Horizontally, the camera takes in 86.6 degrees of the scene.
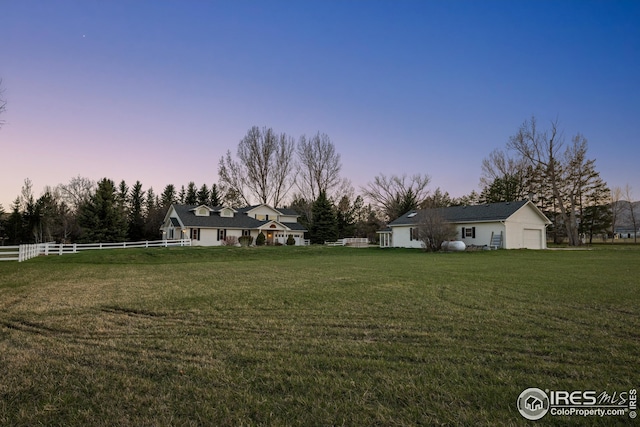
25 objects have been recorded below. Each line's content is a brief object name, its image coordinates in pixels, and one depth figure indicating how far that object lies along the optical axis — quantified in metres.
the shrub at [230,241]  39.48
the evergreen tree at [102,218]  39.53
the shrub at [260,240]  39.81
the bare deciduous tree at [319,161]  51.31
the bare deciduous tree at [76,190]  54.28
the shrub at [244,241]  38.03
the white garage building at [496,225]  30.31
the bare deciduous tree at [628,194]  50.84
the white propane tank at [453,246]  28.20
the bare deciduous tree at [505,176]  47.66
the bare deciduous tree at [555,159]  39.00
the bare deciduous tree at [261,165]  49.44
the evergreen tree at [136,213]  52.09
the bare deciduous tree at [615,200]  51.63
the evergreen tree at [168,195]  64.62
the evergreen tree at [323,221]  46.12
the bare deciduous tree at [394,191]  52.84
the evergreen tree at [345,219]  54.53
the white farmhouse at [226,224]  39.34
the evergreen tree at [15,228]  50.66
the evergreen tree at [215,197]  62.00
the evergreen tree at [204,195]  62.21
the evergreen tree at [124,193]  59.50
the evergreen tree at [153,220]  53.12
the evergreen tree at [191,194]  63.70
